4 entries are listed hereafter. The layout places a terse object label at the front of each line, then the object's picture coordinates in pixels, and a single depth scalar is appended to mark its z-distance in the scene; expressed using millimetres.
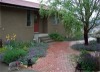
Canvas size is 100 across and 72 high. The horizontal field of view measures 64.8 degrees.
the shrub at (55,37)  8077
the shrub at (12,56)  4140
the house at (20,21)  5953
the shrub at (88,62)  3080
